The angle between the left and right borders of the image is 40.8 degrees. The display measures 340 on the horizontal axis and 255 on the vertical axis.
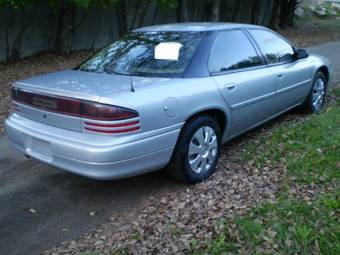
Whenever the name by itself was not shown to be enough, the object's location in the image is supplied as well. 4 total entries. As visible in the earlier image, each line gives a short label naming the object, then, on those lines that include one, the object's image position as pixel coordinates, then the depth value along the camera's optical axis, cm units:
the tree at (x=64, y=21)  1133
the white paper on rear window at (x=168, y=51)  452
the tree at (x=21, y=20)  1082
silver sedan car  370
